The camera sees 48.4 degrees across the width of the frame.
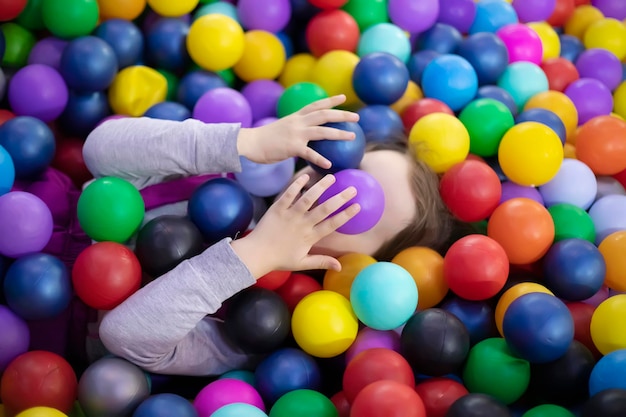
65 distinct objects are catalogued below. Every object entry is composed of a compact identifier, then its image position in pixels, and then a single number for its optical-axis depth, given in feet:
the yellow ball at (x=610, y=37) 6.47
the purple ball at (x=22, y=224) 4.16
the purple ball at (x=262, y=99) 5.73
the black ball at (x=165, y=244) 4.20
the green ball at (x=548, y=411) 3.47
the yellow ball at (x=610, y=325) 3.78
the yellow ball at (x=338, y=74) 5.60
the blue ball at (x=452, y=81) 5.48
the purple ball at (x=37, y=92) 5.14
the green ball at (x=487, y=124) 5.16
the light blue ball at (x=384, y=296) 3.99
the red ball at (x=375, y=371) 3.73
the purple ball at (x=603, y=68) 6.12
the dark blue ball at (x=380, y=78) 5.27
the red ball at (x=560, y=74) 6.05
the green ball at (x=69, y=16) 5.25
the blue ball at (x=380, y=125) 5.21
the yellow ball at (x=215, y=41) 5.44
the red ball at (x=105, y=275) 4.09
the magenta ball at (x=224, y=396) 3.91
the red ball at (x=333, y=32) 5.87
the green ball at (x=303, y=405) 3.73
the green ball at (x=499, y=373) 3.81
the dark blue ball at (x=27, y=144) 4.77
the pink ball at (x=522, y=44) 6.06
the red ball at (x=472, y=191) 4.69
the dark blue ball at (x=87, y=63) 5.16
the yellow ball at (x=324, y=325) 4.12
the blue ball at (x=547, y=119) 5.18
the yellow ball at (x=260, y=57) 5.80
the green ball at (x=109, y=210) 4.31
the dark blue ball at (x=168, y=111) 5.26
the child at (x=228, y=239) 3.94
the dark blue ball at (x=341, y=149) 4.37
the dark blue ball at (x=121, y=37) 5.45
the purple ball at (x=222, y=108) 5.19
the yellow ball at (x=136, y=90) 5.46
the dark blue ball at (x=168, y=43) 5.65
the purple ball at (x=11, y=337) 4.06
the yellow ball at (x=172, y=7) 5.62
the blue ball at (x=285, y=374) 4.09
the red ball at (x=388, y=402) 3.32
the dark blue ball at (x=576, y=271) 4.26
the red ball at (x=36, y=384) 3.82
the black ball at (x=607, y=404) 3.16
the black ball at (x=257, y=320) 4.13
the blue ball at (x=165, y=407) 3.64
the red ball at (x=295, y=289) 4.56
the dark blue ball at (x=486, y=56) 5.74
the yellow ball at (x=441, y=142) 4.97
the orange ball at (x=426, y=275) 4.48
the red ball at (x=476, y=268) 4.19
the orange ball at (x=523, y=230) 4.47
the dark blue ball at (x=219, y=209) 4.36
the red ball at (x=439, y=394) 3.68
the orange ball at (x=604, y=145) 5.05
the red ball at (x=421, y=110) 5.38
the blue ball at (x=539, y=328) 3.60
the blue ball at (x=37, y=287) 4.09
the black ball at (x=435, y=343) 3.82
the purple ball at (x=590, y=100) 5.79
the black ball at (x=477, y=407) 3.29
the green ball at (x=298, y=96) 5.32
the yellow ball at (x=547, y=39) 6.39
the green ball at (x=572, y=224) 4.72
